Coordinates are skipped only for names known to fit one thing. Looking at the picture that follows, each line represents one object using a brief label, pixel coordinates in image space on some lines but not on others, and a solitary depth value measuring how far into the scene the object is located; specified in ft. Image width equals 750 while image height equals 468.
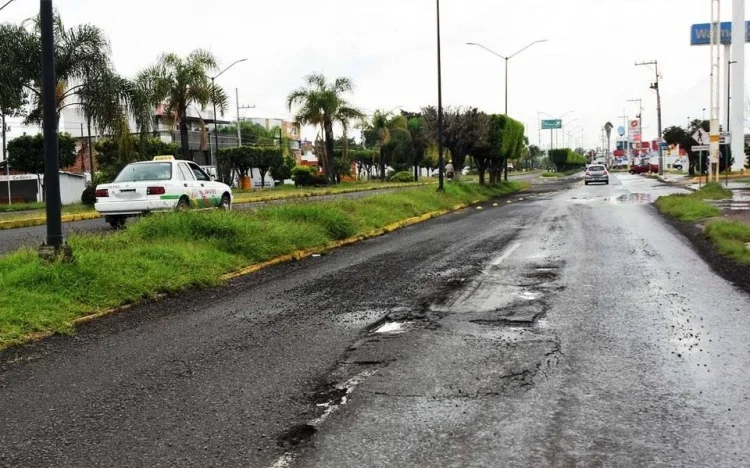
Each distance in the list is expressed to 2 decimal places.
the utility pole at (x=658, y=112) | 201.83
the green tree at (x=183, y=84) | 98.68
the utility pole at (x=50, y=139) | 27.73
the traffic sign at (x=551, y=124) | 349.00
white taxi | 50.34
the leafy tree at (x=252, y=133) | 282.36
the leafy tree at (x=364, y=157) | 258.26
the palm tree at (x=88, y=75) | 70.85
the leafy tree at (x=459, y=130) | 112.78
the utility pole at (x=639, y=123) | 332.98
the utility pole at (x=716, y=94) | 98.99
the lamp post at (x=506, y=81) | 126.62
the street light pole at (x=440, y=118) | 89.74
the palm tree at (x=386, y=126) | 201.87
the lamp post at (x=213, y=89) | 102.89
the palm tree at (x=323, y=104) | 154.78
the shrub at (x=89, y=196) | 81.71
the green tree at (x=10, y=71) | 69.05
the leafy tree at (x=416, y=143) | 215.10
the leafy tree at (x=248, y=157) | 167.63
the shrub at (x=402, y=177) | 212.84
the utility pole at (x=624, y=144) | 465.63
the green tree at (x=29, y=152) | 137.90
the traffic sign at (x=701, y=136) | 106.42
